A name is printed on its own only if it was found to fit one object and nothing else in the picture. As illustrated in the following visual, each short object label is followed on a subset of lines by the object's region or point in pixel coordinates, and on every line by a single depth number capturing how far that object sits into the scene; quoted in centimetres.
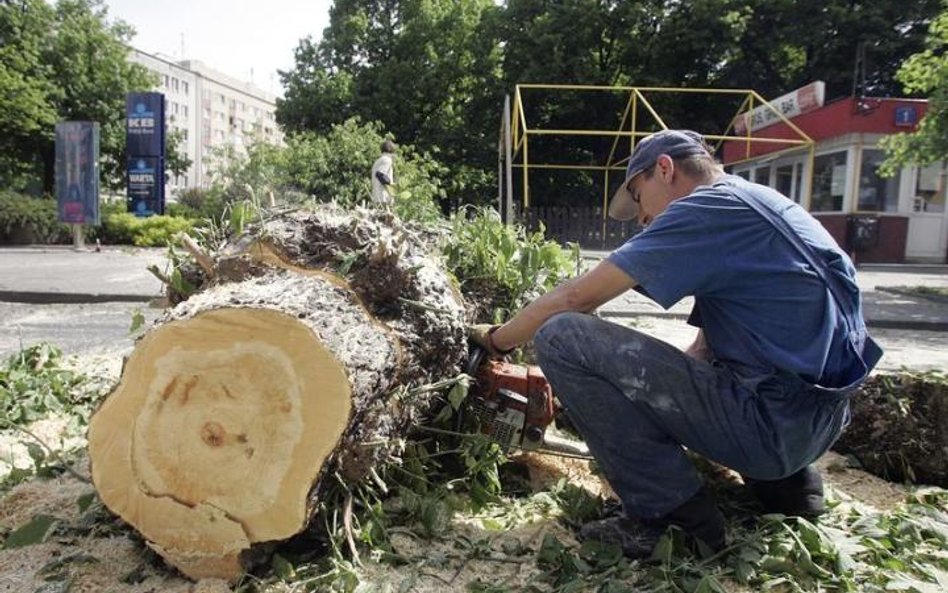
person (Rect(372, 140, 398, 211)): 840
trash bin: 1531
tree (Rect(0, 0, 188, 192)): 2478
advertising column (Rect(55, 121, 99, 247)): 1473
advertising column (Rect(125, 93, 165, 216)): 1605
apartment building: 7338
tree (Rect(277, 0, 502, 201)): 2864
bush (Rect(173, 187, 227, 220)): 1252
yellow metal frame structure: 1248
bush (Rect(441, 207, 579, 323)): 322
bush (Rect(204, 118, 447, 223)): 1193
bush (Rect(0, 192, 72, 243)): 1731
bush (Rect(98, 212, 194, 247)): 1661
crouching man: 192
